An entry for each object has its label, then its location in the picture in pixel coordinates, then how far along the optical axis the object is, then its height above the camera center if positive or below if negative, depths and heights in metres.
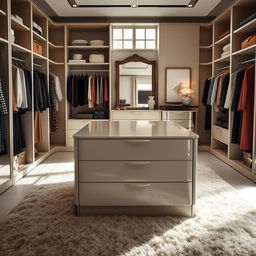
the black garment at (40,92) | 3.94 +0.18
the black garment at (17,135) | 3.41 -0.42
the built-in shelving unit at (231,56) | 3.66 +0.75
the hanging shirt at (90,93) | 5.13 +0.22
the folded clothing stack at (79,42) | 5.11 +1.21
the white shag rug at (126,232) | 1.71 -0.94
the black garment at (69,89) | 5.20 +0.30
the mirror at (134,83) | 5.27 +0.42
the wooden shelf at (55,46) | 4.93 +1.10
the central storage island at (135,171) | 2.11 -0.54
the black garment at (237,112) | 3.58 -0.11
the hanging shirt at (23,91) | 3.45 +0.17
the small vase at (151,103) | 5.19 +0.02
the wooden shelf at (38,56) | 3.94 +0.75
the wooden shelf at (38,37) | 3.98 +1.08
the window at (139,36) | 5.29 +1.37
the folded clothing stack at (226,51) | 4.22 +0.87
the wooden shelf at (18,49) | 3.23 +0.72
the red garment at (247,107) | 3.40 -0.04
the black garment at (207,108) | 4.99 -0.08
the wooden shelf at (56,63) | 4.84 +0.78
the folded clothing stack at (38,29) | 4.00 +1.17
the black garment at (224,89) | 4.11 +0.24
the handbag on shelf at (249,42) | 3.44 +0.84
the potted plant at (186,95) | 5.05 +0.18
